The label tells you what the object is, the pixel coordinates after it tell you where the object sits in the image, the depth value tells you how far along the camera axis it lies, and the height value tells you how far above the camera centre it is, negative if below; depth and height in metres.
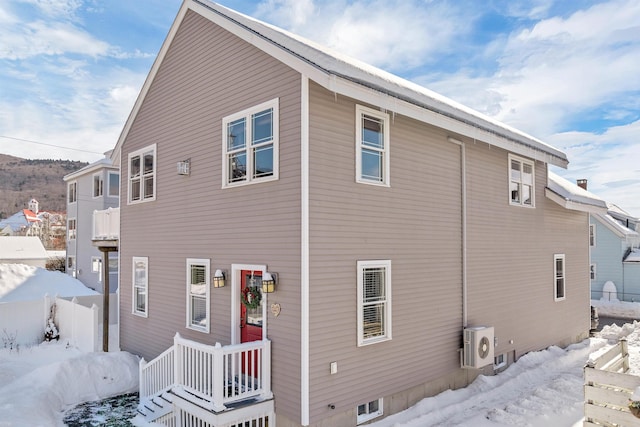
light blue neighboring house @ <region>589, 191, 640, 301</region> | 26.20 -2.06
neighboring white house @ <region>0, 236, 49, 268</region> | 29.35 -1.62
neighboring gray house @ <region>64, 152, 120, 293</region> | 23.17 +1.10
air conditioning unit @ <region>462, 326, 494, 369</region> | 9.28 -2.69
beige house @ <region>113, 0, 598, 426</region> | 6.88 -0.15
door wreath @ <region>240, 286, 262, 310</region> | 7.60 -1.27
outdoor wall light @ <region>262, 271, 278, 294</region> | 7.12 -0.91
